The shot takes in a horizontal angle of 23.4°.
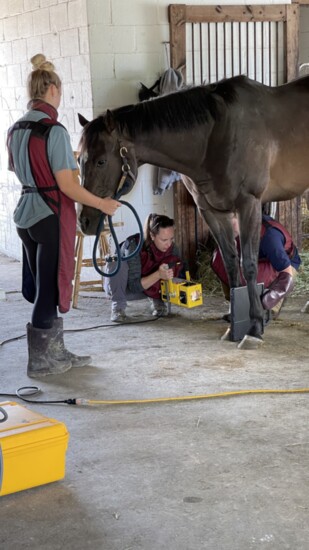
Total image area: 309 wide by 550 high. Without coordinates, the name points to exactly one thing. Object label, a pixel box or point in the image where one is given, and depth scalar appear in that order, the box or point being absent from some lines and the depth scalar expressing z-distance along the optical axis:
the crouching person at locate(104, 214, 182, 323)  4.96
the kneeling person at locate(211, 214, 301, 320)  4.65
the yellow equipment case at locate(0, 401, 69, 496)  2.46
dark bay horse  4.02
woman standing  3.57
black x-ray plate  4.39
